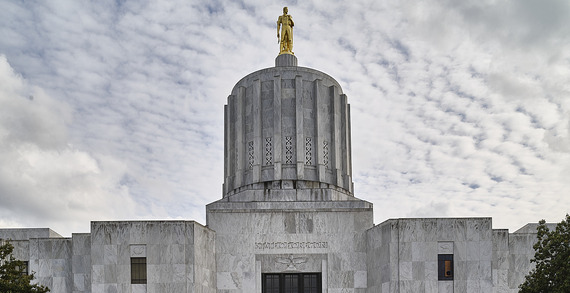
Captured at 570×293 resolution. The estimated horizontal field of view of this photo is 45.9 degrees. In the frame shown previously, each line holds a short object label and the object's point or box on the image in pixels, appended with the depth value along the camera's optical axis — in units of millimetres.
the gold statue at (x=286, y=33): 44000
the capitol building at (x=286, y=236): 34000
